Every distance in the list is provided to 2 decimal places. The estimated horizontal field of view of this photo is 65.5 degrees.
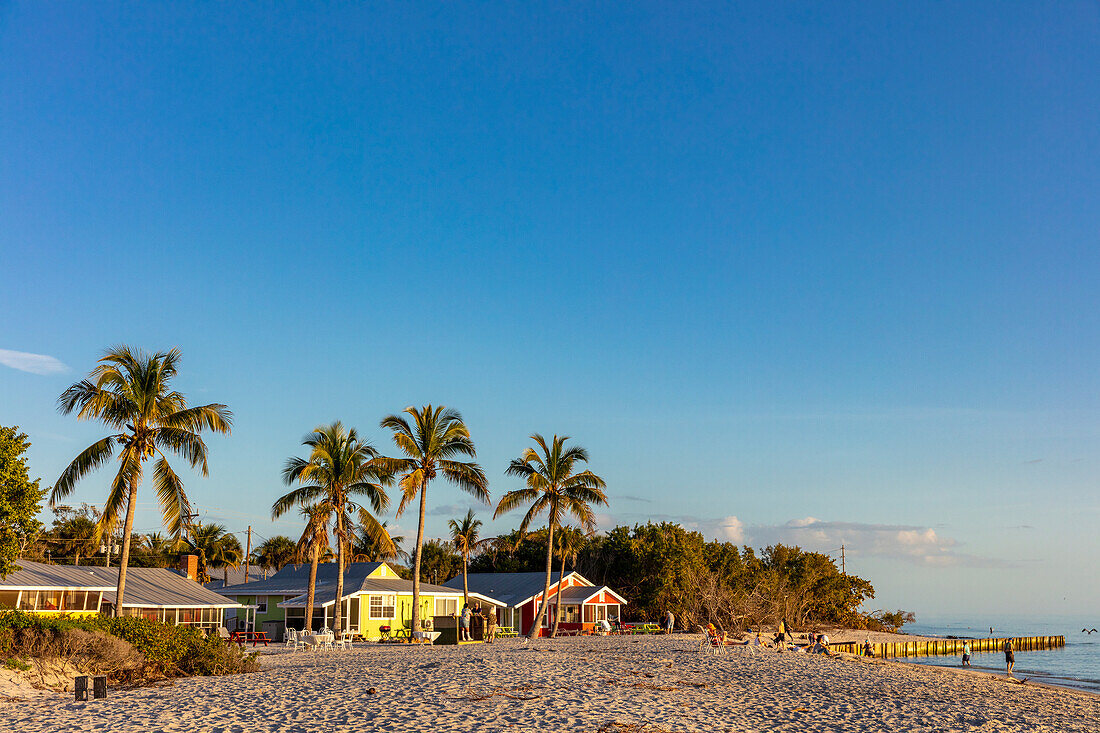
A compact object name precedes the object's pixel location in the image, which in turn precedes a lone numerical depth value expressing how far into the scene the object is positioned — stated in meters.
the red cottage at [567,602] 53.22
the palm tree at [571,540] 60.97
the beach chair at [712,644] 33.17
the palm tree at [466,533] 57.72
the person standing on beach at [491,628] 41.95
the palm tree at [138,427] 28.03
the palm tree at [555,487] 43.41
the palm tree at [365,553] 65.88
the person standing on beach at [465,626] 38.28
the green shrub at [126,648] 20.98
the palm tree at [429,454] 38.91
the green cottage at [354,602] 42.97
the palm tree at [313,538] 37.81
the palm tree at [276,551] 80.12
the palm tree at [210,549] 64.19
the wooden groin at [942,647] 55.38
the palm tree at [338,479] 38.22
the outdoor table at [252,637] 41.00
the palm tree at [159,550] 76.81
